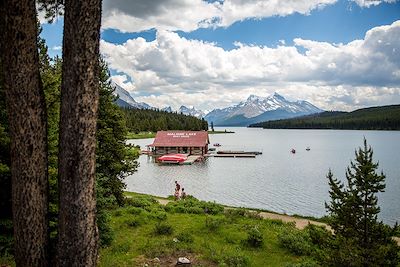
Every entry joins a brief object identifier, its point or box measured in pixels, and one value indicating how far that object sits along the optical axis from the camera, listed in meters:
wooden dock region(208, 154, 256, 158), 85.81
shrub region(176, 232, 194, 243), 16.19
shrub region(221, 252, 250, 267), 13.32
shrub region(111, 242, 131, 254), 14.24
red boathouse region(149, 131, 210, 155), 85.81
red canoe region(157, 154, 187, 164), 71.63
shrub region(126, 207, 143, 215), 21.79
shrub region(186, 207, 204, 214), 23.70
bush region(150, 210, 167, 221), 20.78
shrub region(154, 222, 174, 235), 17.34
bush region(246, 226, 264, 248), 16.47
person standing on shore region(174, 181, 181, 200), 32.31
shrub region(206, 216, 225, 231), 18.83
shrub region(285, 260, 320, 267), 12.99
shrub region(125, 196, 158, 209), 25.42
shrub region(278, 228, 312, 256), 16.09
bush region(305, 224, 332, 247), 11.90
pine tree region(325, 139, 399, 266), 10.35
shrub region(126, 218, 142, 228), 19.14
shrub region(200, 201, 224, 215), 24.31
